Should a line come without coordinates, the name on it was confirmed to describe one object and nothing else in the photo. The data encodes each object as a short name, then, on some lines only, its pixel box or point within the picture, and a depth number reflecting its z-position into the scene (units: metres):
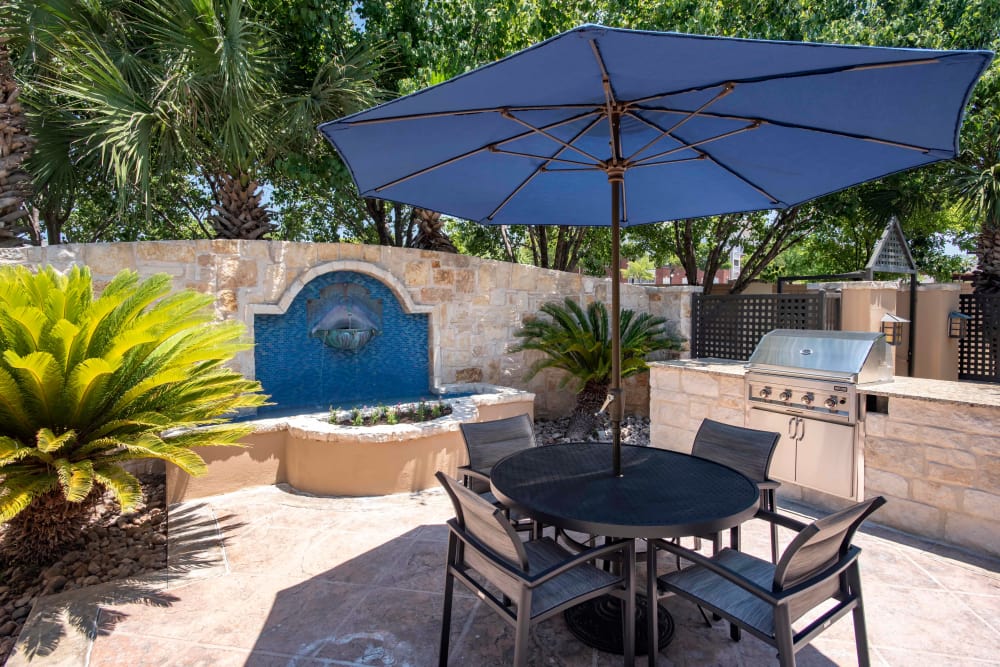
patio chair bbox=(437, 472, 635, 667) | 2.05
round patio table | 2.28
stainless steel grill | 4.07
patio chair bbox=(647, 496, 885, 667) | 1.93
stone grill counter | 3.54
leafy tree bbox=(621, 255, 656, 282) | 37.81
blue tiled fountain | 5.74
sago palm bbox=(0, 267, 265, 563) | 3.01
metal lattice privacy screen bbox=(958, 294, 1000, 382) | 5.62
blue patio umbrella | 2.04
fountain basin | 4.69
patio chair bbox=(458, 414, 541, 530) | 3.39
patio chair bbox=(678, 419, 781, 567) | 3.14
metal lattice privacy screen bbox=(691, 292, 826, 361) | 5.39
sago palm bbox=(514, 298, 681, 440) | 6.59
